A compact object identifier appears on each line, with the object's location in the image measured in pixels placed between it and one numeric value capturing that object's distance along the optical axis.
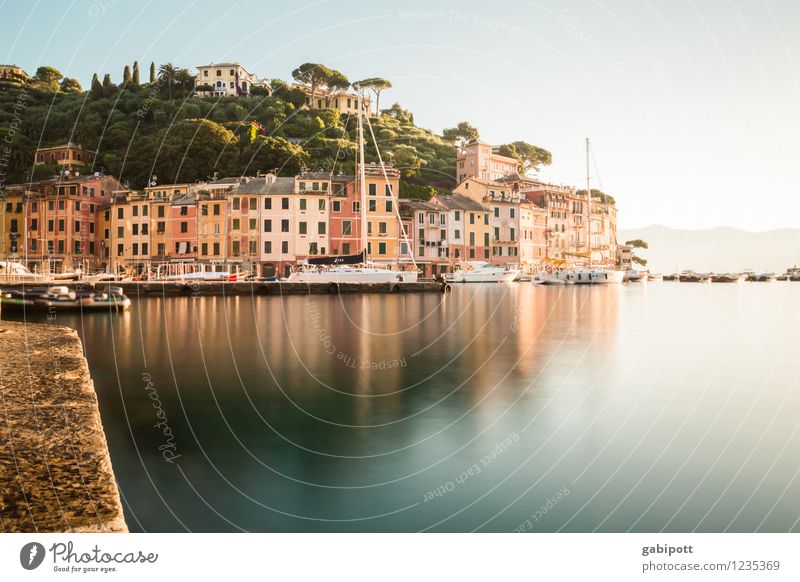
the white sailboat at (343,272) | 50.28
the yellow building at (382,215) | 57.94
